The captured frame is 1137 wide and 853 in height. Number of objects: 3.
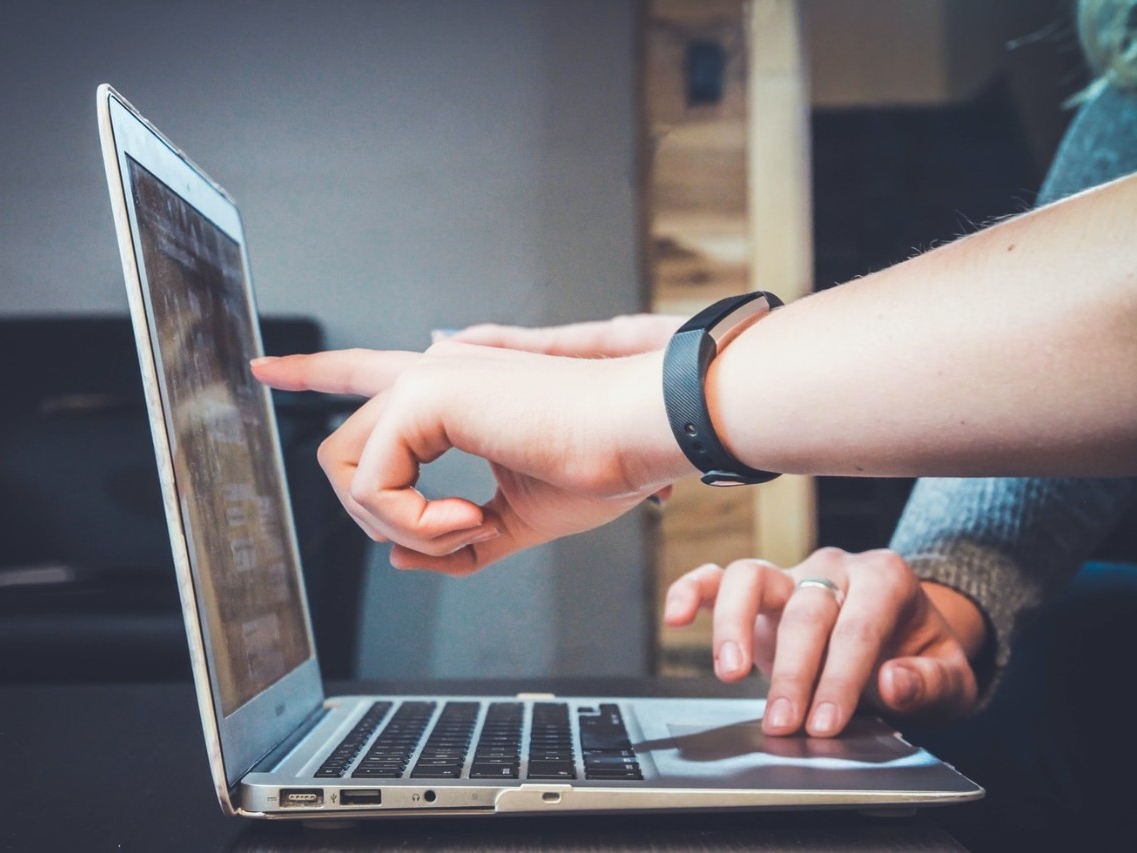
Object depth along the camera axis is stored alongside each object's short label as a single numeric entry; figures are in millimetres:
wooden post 1605
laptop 463
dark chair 1374
